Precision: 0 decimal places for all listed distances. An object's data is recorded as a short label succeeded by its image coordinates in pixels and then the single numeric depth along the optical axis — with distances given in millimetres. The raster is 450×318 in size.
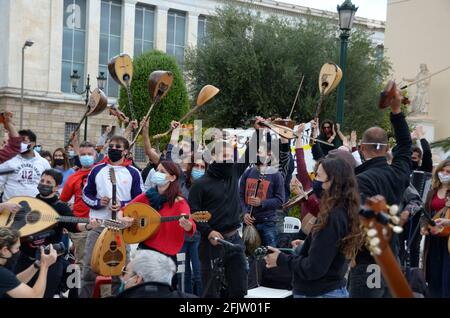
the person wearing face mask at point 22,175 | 9227
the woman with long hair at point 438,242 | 7691
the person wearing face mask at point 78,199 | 8586
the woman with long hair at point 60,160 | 12117
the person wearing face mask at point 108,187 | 7961
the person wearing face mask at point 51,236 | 6910
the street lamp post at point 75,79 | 29706
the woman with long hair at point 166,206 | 7488
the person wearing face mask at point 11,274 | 4938
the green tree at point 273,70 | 31578
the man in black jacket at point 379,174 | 5770
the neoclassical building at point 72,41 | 44656
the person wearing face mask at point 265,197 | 9602
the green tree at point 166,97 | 41938
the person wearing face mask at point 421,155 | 10398
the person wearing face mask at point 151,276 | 4441
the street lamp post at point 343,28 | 13977
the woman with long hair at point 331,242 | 4812
